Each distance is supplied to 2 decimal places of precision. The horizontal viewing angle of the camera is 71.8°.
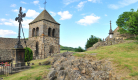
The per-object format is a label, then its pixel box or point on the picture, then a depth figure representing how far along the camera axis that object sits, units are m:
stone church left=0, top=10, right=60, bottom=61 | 24.27
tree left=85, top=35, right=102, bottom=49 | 39.92
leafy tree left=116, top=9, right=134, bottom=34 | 32.08
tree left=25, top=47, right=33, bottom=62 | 21.96
